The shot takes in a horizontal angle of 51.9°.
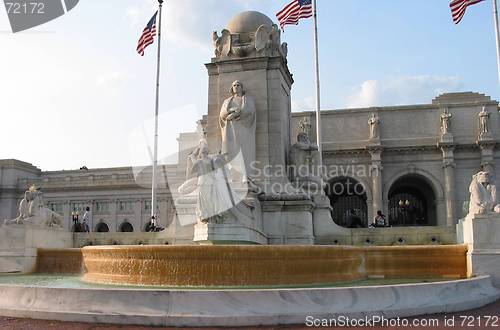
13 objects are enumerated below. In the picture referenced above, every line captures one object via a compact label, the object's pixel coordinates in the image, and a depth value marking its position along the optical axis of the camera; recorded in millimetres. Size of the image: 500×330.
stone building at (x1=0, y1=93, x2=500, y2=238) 55281
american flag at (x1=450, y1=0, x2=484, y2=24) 25938
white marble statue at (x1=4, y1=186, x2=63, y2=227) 14992
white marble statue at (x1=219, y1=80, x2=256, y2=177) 15609
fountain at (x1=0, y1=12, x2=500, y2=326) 7621
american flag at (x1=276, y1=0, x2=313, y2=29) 24859
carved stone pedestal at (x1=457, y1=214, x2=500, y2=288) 11367
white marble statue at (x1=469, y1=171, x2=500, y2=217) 11945
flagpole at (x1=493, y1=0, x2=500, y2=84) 27562
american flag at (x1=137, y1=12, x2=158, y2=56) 28984
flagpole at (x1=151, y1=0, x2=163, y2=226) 30891
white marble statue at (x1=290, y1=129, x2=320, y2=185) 16578
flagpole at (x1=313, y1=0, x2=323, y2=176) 27844
